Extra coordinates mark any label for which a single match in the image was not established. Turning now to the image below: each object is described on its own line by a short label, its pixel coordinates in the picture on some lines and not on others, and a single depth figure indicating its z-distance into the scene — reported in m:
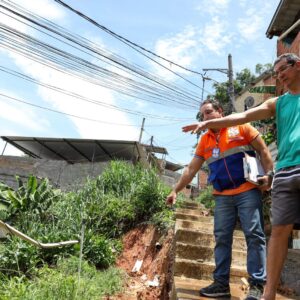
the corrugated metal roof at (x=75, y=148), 13.29
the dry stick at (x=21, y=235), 2.21
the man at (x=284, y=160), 1.90
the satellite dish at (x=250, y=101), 14.15
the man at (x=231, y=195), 2.39
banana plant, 7.13
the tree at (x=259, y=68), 20.91
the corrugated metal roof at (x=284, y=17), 8.90
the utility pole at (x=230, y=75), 13.00
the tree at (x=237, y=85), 19.97
